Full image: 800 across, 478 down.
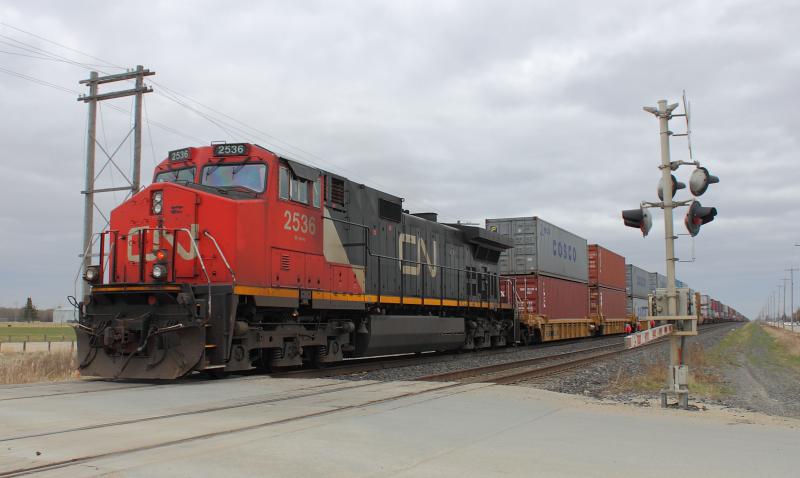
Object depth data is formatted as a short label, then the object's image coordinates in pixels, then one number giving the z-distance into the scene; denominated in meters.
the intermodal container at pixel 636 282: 43.47
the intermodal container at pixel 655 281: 50.96
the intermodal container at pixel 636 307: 42.25
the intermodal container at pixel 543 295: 24.38
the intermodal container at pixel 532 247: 24.89
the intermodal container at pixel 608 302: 32.28
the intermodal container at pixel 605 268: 32.59
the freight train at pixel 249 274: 10.12
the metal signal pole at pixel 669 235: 8.83
